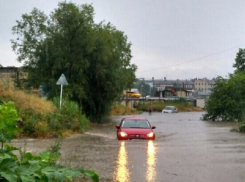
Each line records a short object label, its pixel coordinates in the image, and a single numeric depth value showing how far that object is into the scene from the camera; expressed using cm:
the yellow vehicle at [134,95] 9094
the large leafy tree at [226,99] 4481
